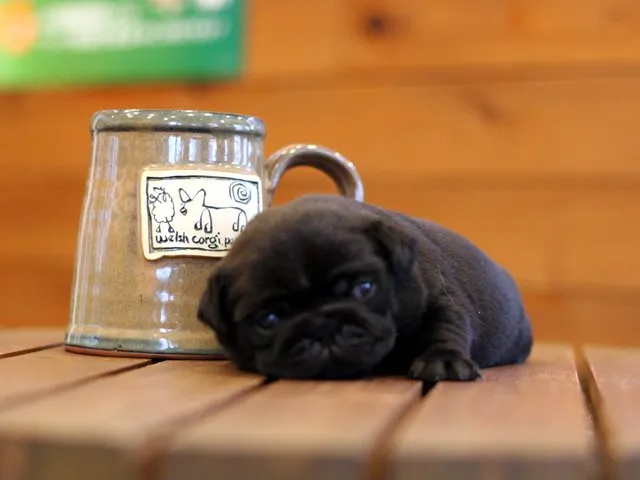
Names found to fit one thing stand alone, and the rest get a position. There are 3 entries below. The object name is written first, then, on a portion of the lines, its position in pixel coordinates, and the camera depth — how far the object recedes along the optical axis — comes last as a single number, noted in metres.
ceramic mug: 1.05
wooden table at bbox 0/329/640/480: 0.57
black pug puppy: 0.92
